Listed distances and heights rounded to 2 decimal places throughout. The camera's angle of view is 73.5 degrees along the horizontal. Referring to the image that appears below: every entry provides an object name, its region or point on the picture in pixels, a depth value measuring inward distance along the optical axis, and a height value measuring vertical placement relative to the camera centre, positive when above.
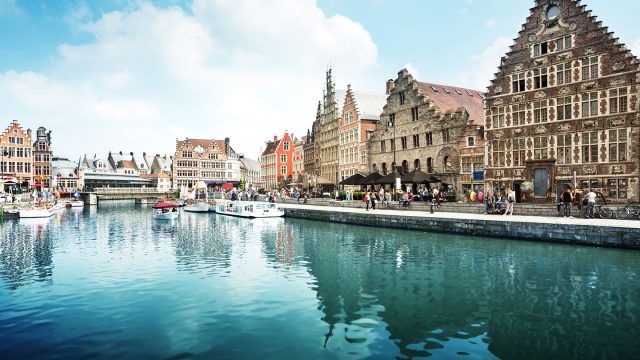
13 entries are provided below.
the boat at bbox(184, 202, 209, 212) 62.00 -2.61
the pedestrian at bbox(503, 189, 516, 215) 29.54 -1.37
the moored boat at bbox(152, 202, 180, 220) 48.16 -2.43
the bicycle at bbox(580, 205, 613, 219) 25.77 -1.87
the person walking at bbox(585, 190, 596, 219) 25.91 -1.38
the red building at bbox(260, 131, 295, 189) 100.62 +6.57
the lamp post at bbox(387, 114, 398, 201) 50.69 +7.53
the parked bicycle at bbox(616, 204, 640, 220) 24.39 -1.83
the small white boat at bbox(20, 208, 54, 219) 50.28 -2.39
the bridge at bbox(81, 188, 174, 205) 88.56 -0.69
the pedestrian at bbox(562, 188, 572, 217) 26.59 -1.33
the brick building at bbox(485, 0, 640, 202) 30.77 +5.72
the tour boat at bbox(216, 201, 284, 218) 48.28 -2.55
